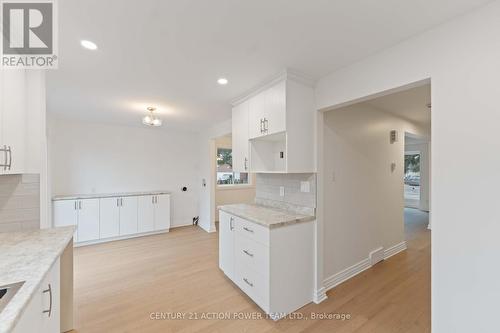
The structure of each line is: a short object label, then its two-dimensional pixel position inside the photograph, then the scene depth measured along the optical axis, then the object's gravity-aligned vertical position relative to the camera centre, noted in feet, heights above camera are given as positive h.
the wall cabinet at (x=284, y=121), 7.02 +1.70
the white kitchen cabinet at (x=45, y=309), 2.79 -2.44
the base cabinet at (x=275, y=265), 6.46 -3.48
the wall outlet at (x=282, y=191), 8.98 -1.15
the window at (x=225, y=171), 19.51 -0.51
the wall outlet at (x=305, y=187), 7.79 -0.84
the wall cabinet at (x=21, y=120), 4.27 +1.11
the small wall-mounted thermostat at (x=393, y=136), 11.28 +1.65
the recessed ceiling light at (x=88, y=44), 5.22 +3.24
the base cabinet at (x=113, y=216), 12.49 -3.38
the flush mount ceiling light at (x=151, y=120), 10.39 +2.38
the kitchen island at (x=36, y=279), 2.67 -1.82
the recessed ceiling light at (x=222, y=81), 7.48 +3.24
